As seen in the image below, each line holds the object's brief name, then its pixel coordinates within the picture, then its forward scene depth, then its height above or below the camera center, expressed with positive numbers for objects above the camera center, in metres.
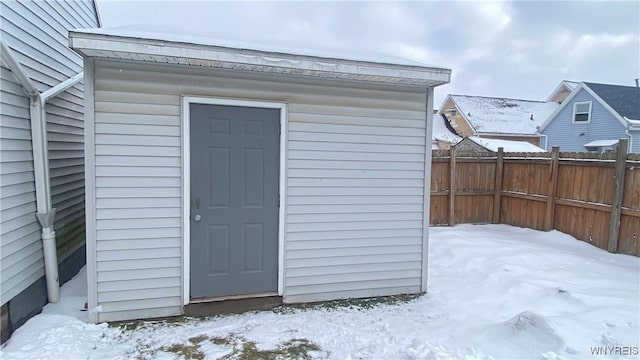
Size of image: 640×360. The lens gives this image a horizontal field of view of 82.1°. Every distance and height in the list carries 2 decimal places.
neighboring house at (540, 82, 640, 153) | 14.88 +2.15
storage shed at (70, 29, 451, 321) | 3.22 -0.16
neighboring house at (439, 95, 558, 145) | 19.94 +2.83
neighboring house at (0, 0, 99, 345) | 2.92 -0.05
